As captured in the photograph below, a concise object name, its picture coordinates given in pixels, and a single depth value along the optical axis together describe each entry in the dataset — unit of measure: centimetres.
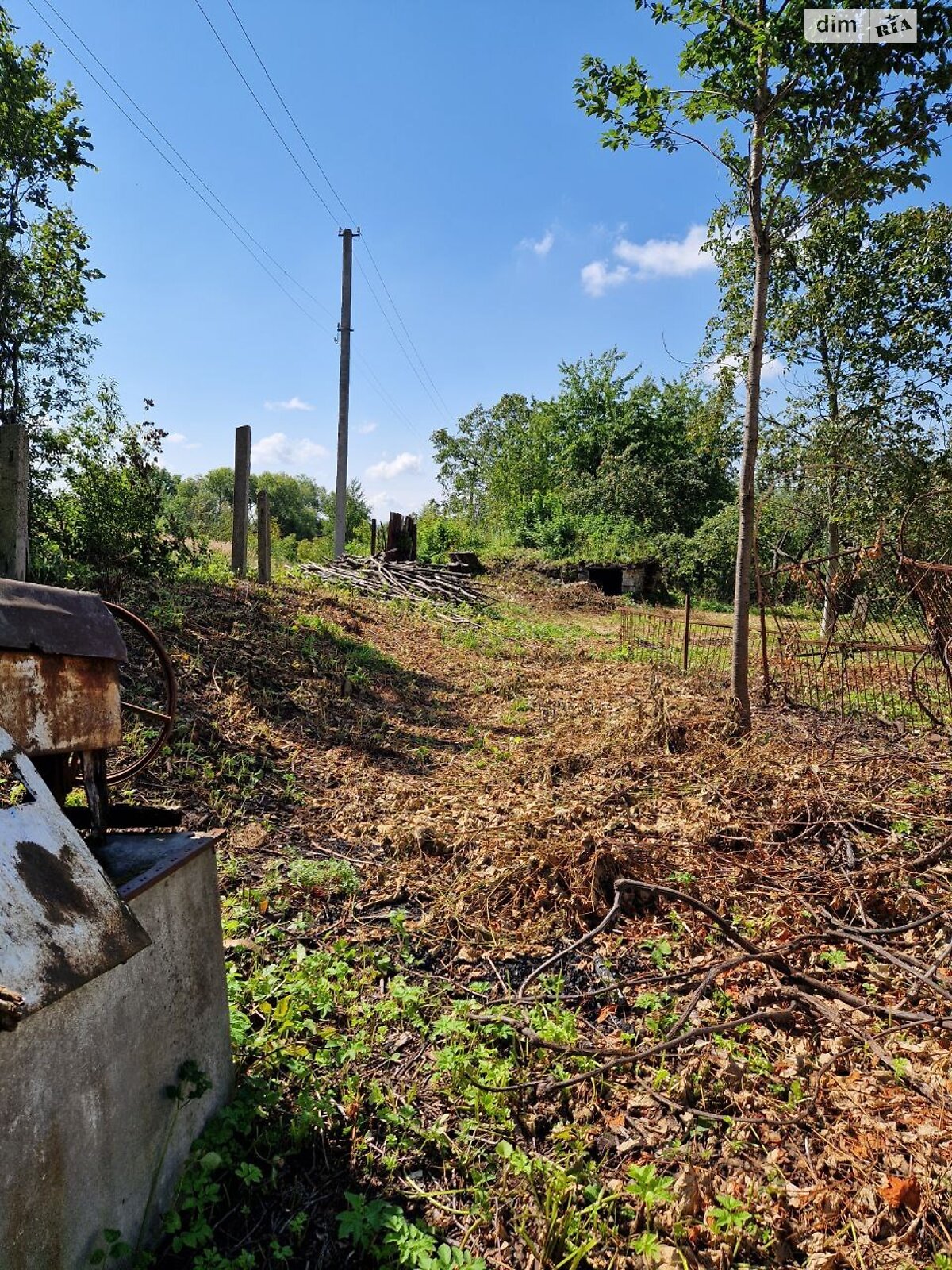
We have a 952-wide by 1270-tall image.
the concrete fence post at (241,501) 1044
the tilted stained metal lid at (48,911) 133
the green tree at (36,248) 878
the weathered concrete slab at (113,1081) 139
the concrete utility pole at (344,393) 1739
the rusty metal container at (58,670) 164
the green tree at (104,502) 815
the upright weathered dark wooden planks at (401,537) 1898
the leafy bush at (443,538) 2514
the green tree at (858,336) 1289
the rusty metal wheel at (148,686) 241
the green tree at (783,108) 545
